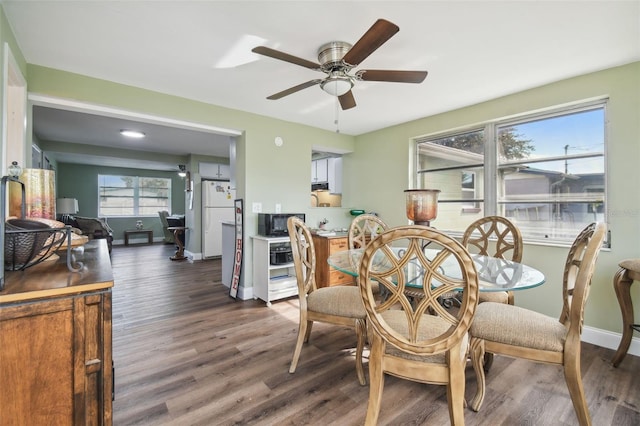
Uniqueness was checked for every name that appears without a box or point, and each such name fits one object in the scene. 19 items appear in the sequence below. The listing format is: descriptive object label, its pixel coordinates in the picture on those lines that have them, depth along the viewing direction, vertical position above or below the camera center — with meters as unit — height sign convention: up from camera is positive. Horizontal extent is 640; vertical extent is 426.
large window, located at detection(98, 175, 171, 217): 8.47 +0.60
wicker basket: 1.07 -0.11
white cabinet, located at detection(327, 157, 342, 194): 5.05 +0.72
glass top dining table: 1.56 -0.39
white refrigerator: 6.27 +0.04
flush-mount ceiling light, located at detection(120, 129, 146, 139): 4.90 +1.44
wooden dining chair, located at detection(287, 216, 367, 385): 1.90 -0.62
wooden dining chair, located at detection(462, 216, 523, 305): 2.12 -0.26
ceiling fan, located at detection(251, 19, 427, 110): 1.66 +0.99
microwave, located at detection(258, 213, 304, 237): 3.56 -0.13
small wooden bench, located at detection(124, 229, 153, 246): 8.37 -0.57
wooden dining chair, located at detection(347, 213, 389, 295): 2.83 -0.22
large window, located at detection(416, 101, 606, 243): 2.60 +0.44
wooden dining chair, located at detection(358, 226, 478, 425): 1.15 -0.56
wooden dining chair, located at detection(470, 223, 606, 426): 1.35 -0.62
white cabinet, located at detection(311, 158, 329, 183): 5.45 +0.87
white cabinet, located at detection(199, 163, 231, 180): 6.72 +1.05
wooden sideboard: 0.90 -0.46
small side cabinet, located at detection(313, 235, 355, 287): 3.72 -0.58
